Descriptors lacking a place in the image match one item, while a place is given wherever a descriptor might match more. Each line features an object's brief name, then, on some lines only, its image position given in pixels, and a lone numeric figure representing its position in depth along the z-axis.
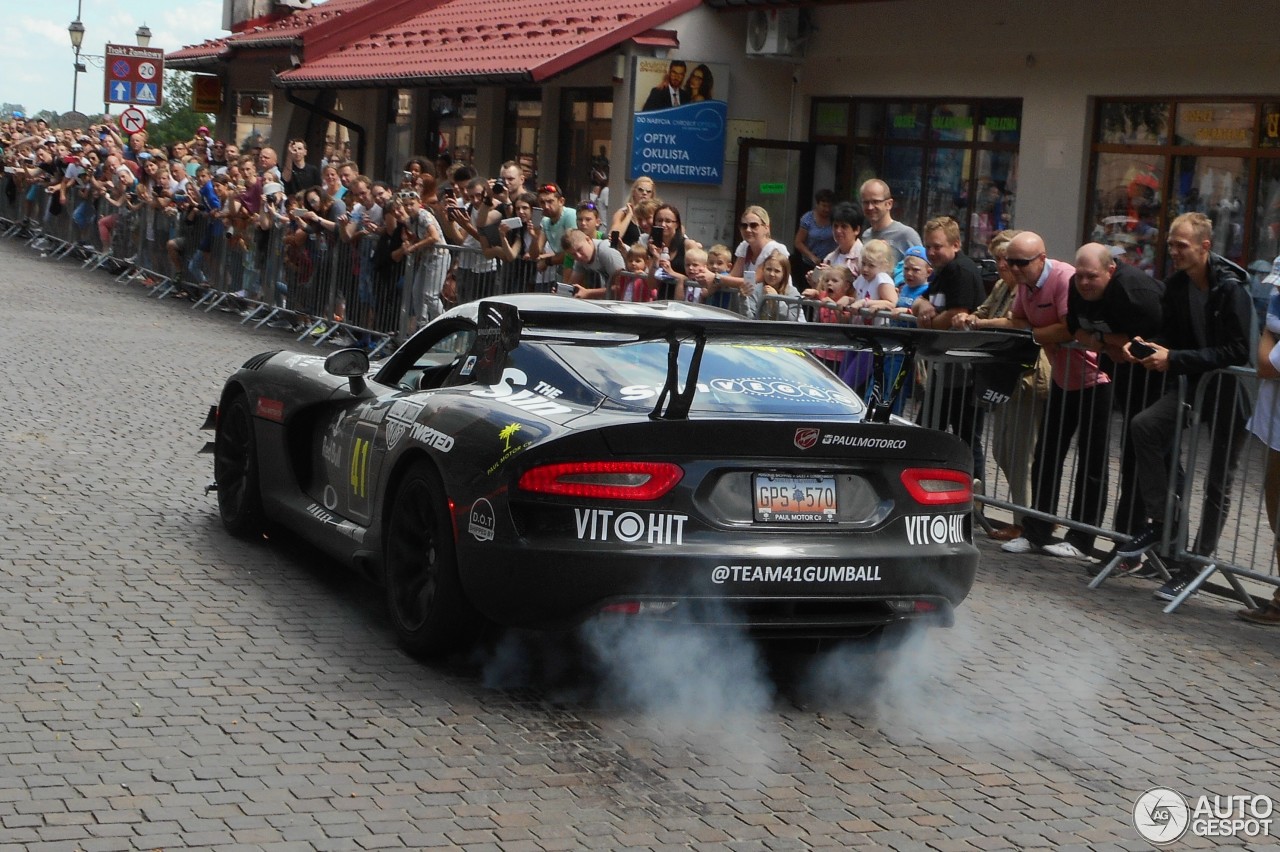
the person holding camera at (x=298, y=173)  22.69
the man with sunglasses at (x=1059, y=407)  9.30
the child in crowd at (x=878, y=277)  11.16
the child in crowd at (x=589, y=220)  14.65
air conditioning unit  19.89
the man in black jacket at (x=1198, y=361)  8.40
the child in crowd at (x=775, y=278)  11.77
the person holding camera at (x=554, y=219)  15.36
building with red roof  15.37
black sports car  5.65
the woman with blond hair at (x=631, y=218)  14.55
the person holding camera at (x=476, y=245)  15.73
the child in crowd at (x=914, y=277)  11.43
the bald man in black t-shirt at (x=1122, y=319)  8.87
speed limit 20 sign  36.59
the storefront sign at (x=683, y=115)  20.34
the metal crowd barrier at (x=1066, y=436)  8.48
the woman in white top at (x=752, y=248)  12.31
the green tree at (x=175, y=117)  85.94
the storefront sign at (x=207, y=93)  36.31
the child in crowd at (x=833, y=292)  11.06
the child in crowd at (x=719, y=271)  12.52
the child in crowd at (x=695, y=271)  12.58
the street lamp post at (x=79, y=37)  51.59
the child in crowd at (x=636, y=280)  13.08
